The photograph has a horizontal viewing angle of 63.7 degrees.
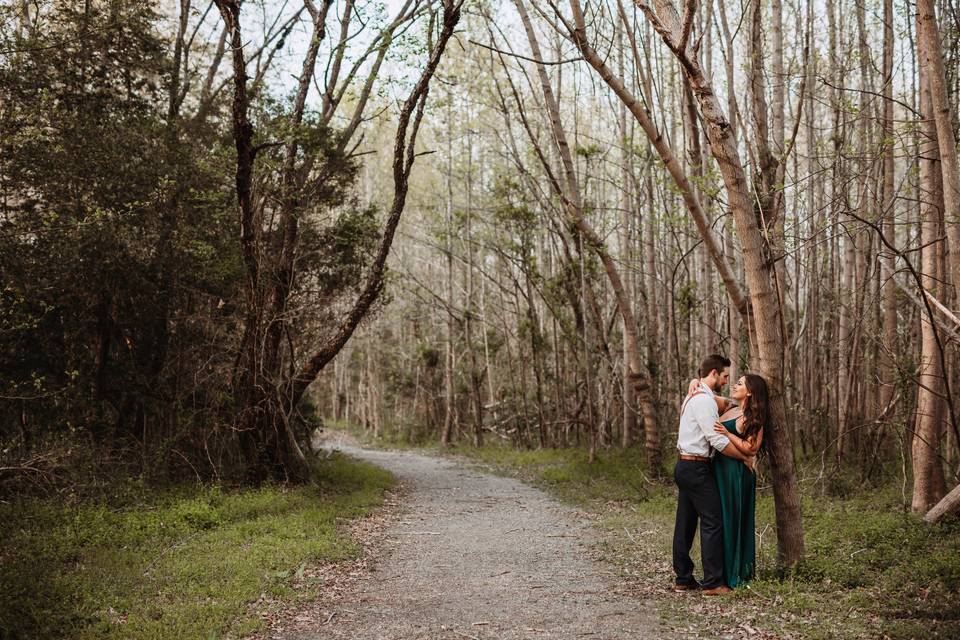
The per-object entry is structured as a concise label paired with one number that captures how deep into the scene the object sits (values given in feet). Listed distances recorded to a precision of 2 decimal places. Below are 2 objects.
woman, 17.33
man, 17.28
